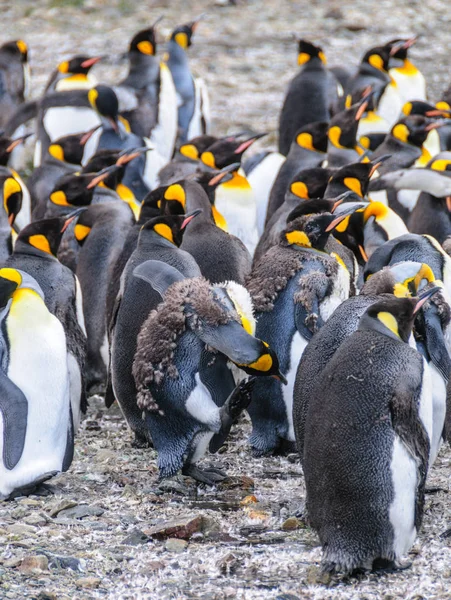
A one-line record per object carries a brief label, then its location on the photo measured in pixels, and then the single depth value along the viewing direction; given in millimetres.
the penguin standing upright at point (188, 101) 22781
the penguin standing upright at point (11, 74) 24609
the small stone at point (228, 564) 6883
